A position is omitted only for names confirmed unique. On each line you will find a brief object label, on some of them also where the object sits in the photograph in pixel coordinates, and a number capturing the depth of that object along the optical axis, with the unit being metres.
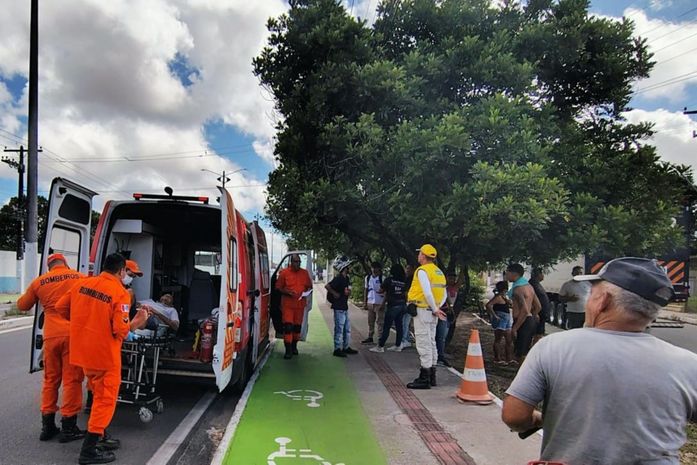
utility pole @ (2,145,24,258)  30.41
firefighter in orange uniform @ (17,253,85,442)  4.70
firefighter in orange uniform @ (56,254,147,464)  4.29
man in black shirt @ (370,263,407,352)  9.89
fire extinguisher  5.77
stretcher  5.25
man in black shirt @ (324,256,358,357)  9.33
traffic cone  6.20
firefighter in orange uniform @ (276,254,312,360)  8.82
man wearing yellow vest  6.69
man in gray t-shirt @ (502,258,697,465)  1.86
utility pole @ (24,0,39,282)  13.50
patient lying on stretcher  6.24
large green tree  7.02
